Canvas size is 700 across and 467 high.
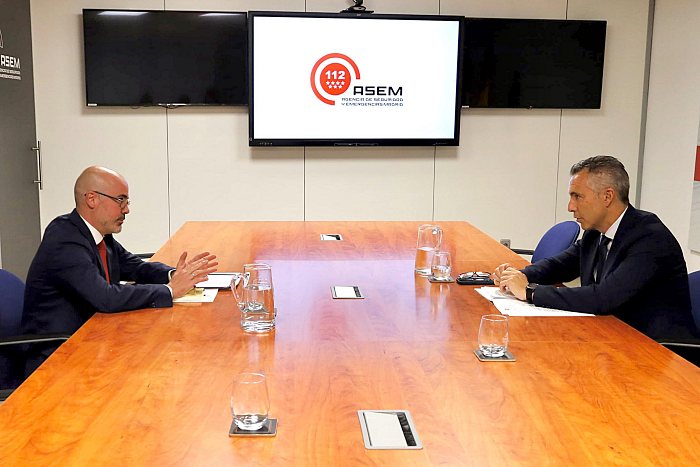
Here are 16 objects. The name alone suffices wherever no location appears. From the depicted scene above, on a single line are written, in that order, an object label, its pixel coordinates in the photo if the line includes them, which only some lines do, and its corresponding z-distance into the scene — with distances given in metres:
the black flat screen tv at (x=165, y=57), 6.15
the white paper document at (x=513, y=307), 2.77
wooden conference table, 1.58
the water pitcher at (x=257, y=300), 2.50
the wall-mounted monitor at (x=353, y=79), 6.29
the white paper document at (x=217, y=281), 3.11
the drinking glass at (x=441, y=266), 3.25
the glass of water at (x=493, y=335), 2.22
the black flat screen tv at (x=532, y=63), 6.48
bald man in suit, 2.79
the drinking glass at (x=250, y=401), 1.65
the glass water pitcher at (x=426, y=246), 3.38
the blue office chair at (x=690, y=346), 2.79
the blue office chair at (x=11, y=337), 2.75
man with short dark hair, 2.83
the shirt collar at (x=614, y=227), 3.12
